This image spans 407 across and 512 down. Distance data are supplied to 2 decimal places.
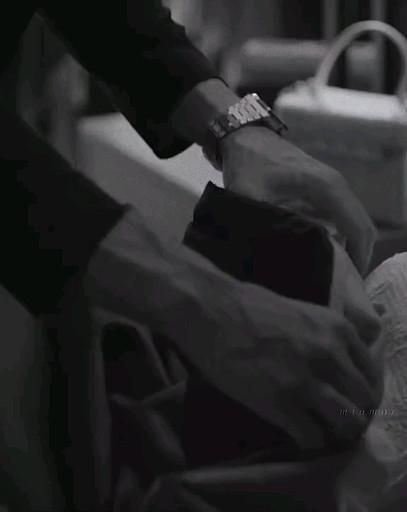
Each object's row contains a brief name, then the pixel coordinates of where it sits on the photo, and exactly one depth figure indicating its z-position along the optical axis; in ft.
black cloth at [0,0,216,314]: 4.79
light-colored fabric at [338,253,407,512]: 4.92
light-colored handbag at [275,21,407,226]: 7.45
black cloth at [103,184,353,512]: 4.87
